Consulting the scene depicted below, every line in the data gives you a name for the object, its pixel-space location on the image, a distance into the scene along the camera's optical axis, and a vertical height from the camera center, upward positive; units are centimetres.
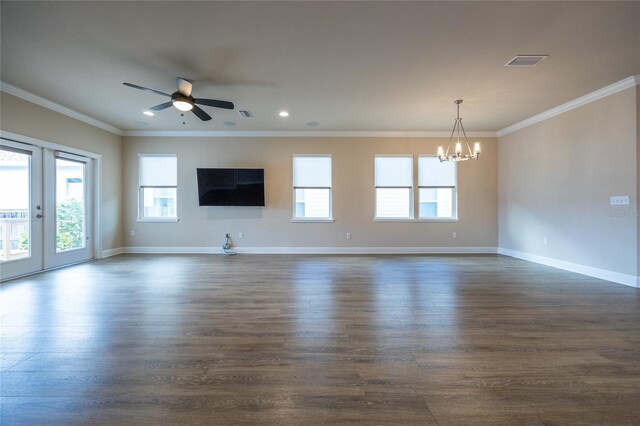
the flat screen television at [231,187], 642 +63
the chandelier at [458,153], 457 +103
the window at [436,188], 663 +59
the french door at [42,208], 422 +11
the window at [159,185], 663 +71
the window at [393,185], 662 +67
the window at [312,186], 663 +66
